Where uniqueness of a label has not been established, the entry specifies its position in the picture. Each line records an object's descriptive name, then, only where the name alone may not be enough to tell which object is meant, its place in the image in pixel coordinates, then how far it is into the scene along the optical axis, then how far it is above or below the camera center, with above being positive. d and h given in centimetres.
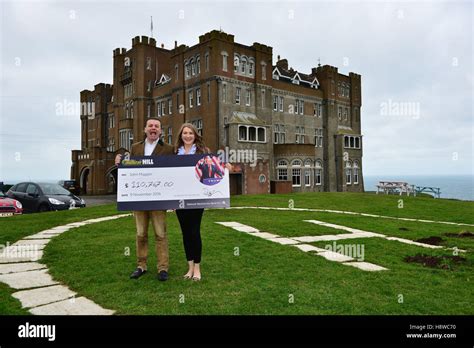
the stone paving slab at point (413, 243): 902 -179
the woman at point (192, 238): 587 -96
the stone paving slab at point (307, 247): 840 -167
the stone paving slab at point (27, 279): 564 -161
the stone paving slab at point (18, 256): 727 -157
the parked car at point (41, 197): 1744 -75
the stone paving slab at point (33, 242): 909 -154
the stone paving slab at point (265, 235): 1005 -163
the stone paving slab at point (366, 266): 674 -172
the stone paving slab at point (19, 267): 651 -159
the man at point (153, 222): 608 -72
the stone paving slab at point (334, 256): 746 -170
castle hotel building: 3694 +830
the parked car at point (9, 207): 1616 -112
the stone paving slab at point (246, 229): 1107 -159
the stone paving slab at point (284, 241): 916 -165
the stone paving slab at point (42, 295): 484 -162
